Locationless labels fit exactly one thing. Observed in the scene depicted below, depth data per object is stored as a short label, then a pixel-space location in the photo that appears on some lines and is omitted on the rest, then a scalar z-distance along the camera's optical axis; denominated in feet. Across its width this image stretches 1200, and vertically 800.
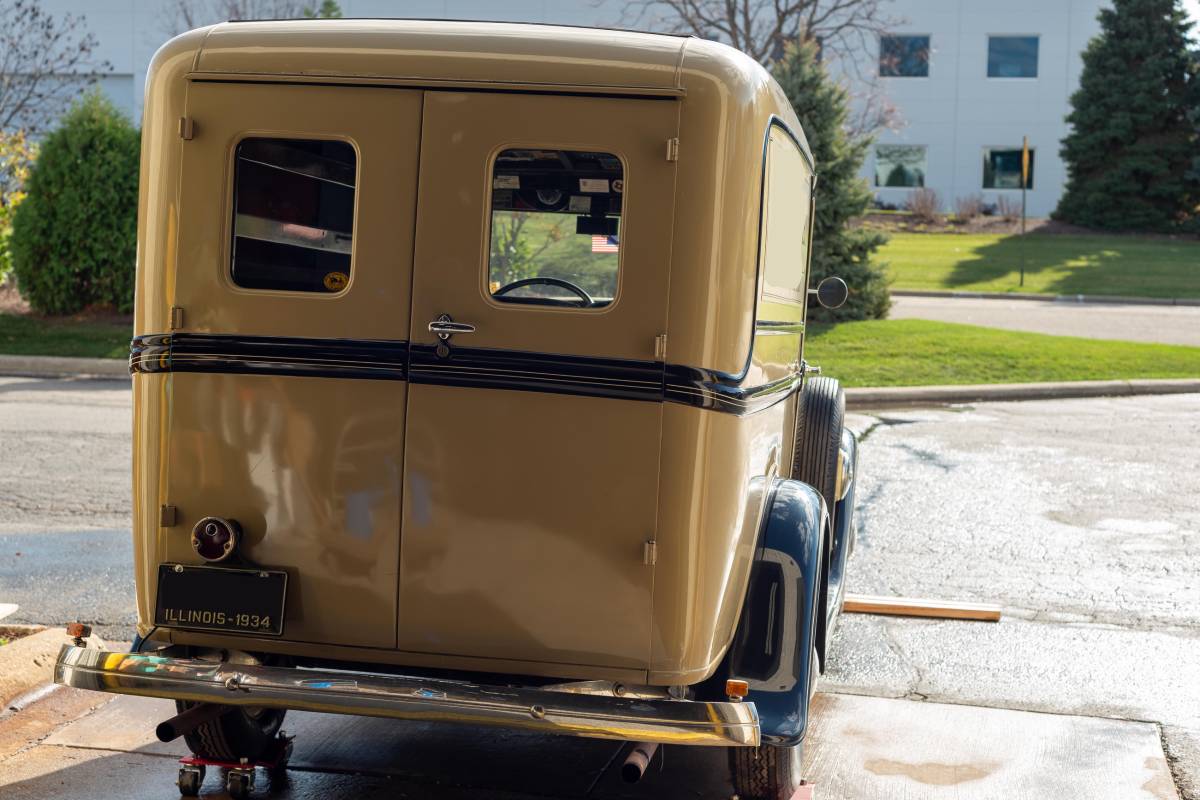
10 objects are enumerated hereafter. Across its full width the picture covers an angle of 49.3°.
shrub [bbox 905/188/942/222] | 129.59
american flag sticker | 12.17
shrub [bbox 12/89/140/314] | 53.67
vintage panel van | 11.87
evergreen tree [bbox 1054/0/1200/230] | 121.90
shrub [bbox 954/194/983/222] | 129.90
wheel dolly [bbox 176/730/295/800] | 13.32
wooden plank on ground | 21.03
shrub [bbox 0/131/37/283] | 57.47
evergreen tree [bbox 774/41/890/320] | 58.03
